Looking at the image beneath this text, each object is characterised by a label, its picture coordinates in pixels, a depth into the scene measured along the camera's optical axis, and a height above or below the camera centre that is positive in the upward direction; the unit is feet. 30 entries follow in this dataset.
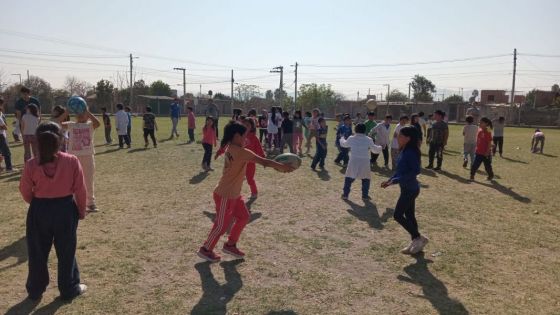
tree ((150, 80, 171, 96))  253.65 +12.21
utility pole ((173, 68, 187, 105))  226.01 +13.35
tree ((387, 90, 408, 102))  277.48 +11.95
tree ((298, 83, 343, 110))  263.29 +10.38
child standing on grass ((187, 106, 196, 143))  67.82 -2.18
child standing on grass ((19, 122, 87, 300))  13.75 -3.18
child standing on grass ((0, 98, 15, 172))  38.51 -3.48
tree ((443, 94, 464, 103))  255.54 +11.03
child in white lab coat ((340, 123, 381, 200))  30.53 -2.80
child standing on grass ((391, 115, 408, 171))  43.68 -3.57
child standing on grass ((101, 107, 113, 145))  63.46 -2.70
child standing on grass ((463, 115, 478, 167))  44.86 -1.91
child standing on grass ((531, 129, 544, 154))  65.82 -3.19
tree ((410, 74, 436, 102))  279.47 +19.16
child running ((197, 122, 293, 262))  17.60 -3.21
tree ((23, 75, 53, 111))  196.24 +7.93
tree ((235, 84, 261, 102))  304.24 +13.82
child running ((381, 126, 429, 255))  20.12 -2.96
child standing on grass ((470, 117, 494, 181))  39.65 -2.57
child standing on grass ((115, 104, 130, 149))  57.26 -1.91
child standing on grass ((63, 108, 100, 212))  24.22 -1.80
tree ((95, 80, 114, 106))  205.67 +7.20
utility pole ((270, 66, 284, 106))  199.41 +17.12
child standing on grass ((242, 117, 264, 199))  29.12 -2.38
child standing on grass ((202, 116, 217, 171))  42.60 -2.57
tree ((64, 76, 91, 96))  248.81 +11.60
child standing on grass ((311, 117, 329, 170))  45.16 -3.46
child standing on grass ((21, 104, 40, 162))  35.82 -1.30
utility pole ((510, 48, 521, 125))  165.93 +12.26
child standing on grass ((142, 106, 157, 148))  59.37 -1.89
